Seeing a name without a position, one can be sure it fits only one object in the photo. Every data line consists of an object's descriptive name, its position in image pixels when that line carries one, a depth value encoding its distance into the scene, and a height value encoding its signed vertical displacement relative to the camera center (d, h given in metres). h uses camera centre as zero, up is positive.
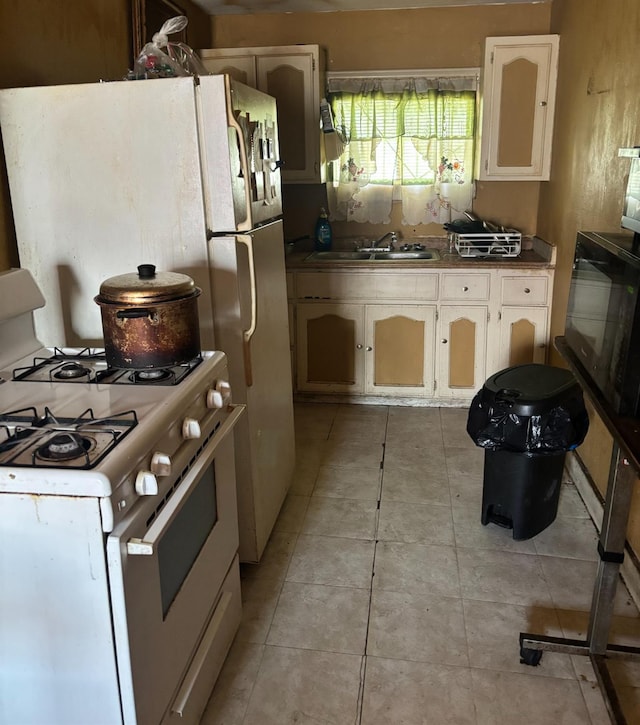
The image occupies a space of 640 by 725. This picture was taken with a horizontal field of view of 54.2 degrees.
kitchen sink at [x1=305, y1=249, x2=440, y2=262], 3.88 -0.45
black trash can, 2.24 -0.91
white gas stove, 1.09 -0.63
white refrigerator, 1.85 -0.03
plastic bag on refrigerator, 1.94 +0.37
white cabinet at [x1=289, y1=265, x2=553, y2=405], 3.56 -0.84
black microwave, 1.36 -0.34
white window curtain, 3.82 +0.19
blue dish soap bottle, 4.04 -0.33
